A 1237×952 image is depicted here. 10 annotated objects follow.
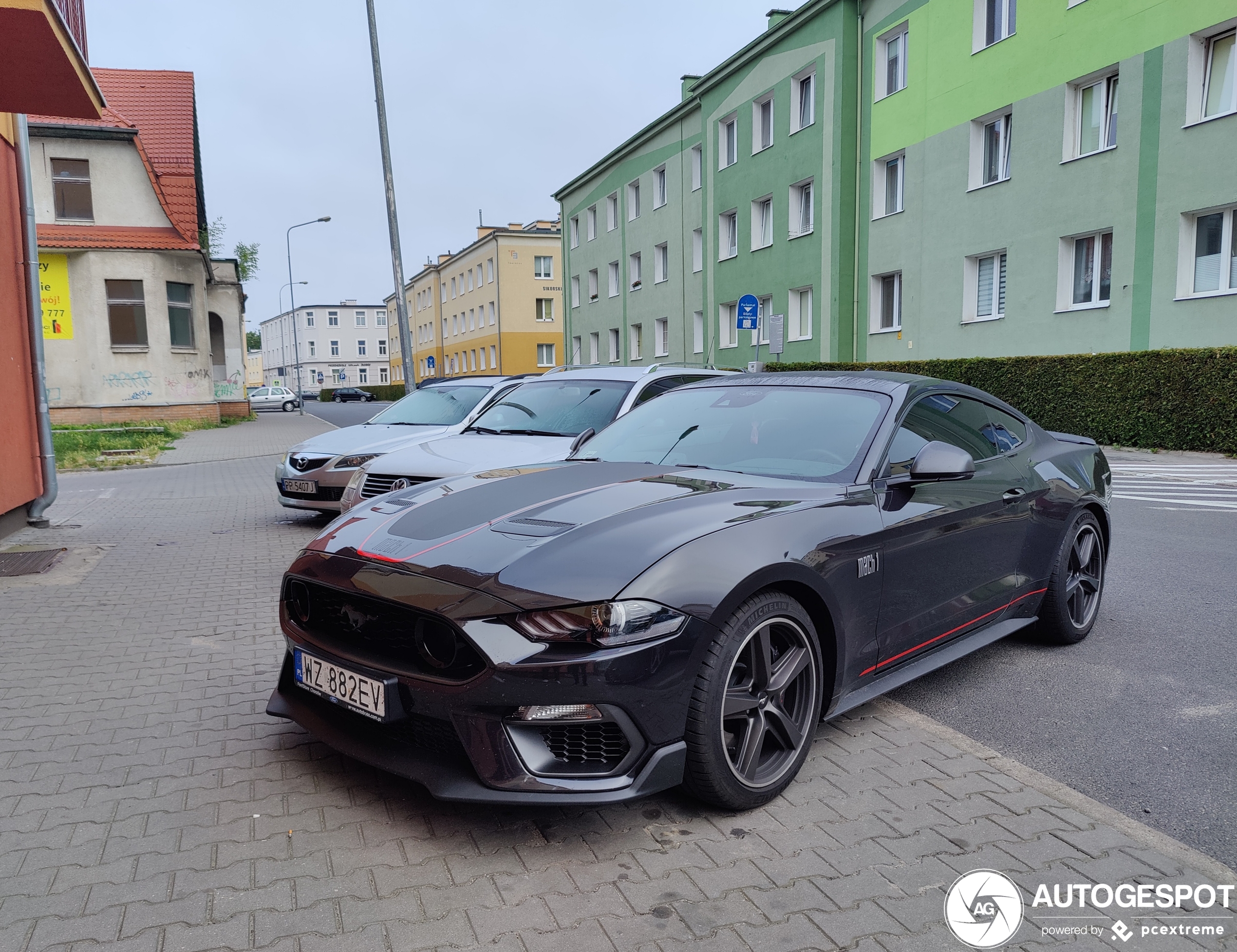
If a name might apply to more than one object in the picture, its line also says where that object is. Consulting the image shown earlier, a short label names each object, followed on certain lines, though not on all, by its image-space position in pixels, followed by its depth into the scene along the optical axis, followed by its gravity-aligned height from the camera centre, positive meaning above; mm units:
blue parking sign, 18250 +1078
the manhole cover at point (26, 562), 7160 -1428
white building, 110750 +3851
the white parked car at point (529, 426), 7215 -450
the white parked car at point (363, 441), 8594 -622
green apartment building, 16141 +4170
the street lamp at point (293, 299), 45512 +4683
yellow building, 56594 +4631
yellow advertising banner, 25109 +2303
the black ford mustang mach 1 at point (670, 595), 2678 -734
